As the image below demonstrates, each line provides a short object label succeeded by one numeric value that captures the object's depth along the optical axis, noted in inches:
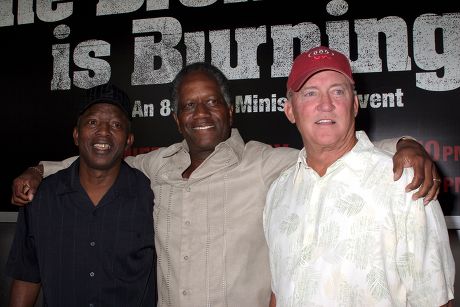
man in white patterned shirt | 40.2
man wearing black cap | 58.5
